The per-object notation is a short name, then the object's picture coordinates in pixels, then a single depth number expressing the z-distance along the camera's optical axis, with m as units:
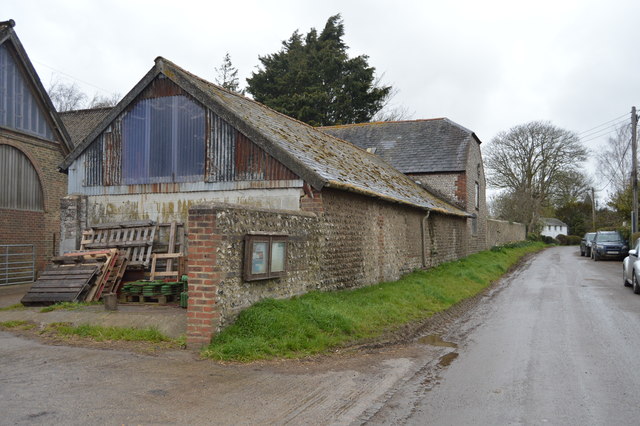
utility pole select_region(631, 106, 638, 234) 30.70
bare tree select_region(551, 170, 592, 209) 50.69
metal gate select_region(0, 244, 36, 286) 15.95
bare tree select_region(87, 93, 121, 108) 45.78
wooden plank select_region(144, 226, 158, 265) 11.91
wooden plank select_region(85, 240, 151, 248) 12.05
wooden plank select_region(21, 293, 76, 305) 10.48
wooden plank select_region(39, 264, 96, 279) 10.97
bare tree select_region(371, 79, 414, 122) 45.46
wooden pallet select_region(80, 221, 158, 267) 12.02
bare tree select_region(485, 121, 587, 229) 50.50
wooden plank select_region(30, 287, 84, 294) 10.60
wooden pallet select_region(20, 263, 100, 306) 10.57
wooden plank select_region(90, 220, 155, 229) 12.29
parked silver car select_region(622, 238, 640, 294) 14.66
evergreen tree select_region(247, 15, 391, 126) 39.06
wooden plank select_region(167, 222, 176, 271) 11.89
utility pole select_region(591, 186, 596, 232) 58.17
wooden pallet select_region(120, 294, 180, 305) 10.45
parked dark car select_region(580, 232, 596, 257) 33.56
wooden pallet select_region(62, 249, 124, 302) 10.94
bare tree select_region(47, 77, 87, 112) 43.44
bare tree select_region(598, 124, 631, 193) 44.94
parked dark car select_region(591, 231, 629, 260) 28.91
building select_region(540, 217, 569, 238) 89.06
